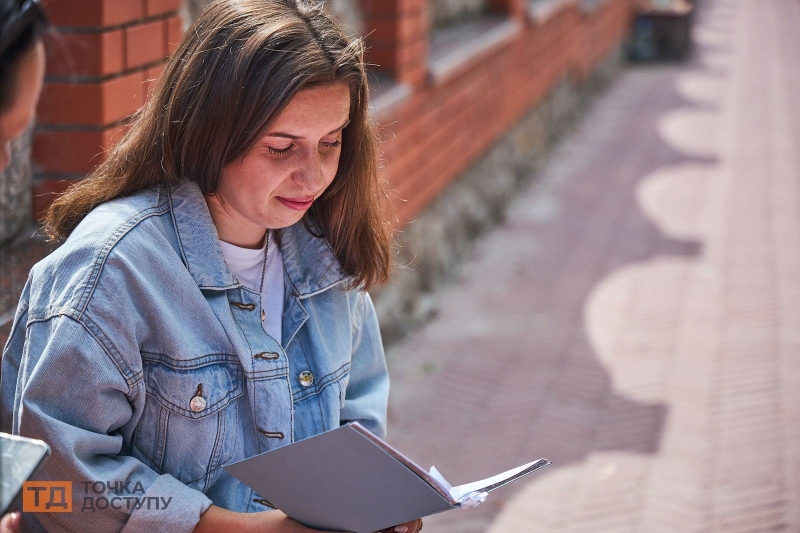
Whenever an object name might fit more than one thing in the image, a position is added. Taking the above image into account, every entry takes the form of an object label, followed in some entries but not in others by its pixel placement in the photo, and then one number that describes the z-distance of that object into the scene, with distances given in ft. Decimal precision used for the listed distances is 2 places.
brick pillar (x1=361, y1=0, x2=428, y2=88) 17.66
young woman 5.38
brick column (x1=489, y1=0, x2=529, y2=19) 26.94
